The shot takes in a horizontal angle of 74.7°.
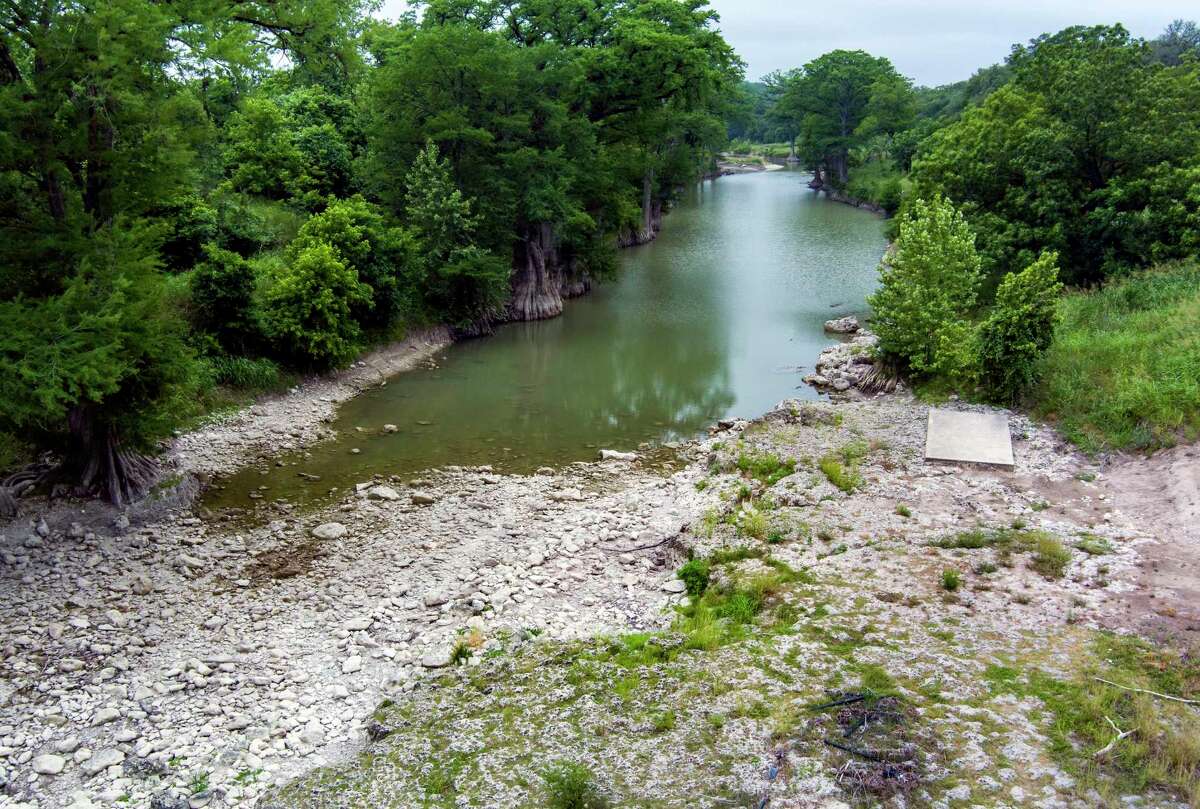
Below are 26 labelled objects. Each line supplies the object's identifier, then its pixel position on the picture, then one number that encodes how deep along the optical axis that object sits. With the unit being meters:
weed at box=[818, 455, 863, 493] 15.12
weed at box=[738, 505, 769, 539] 13.50
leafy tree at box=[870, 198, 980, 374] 20.14
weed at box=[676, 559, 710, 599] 12.25
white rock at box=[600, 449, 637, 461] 19.14
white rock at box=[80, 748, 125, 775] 8.91
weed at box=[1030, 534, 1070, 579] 11.50
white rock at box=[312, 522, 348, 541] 14.86
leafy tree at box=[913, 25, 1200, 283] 22.92
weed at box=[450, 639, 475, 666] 10.80
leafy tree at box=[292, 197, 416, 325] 23.14
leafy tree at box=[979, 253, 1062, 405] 18.05
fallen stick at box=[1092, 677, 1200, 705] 8.35
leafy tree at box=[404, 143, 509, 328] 26.70
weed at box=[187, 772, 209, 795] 8.59
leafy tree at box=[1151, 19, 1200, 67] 62.38
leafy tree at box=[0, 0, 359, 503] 12.05
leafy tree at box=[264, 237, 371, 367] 21.53
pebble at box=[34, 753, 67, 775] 8.87
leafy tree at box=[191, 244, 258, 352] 20.45
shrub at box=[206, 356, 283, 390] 20.77
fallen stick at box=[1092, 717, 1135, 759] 7.76
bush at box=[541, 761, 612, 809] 7.70
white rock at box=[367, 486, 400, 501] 16.62
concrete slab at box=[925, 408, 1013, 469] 16.06
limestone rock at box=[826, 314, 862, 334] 29.44
